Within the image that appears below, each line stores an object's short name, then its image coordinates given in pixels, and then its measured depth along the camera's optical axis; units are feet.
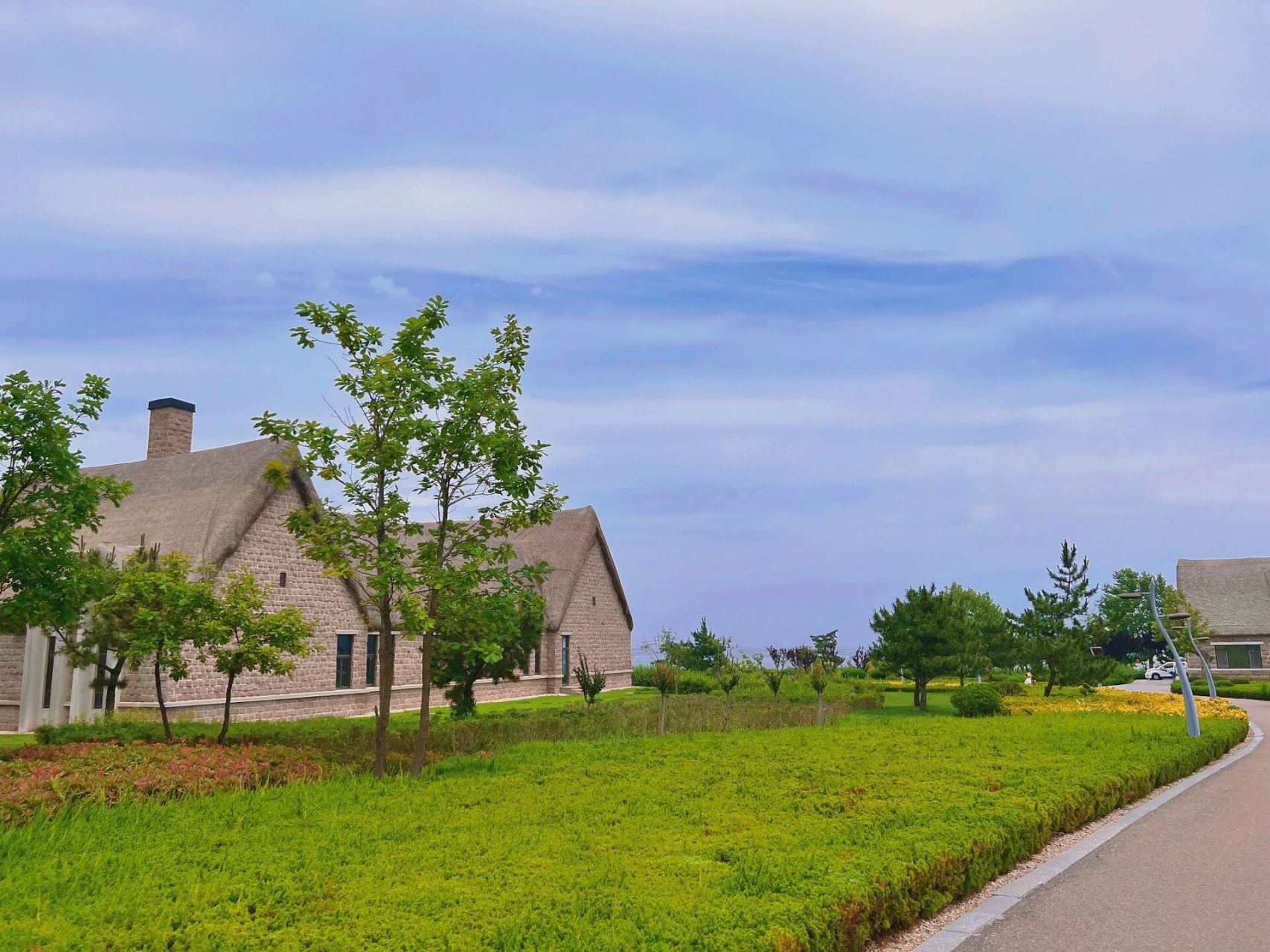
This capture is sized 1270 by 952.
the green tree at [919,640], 97.14
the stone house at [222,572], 70.79
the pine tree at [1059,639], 103.40
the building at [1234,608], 177.17
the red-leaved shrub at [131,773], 34.06
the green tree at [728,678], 73.72
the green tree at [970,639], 97.35
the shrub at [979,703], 86.07
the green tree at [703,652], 157.58
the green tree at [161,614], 50.60
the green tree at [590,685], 87.66
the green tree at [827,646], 168.33
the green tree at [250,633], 52.49
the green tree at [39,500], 48.37
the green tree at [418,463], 42.45
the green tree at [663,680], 65.77
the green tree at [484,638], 42.50
